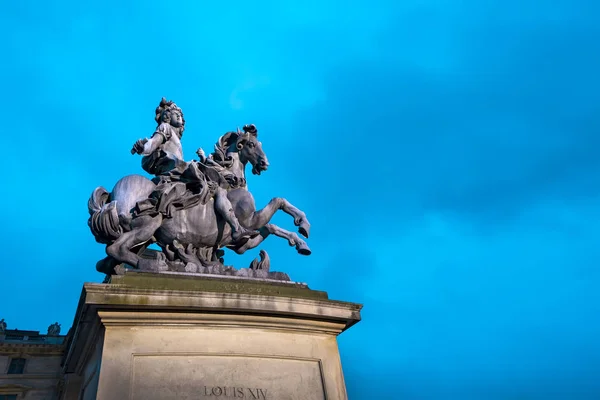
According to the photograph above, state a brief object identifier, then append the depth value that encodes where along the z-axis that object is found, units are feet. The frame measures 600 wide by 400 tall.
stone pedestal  16.74
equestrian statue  21.07
